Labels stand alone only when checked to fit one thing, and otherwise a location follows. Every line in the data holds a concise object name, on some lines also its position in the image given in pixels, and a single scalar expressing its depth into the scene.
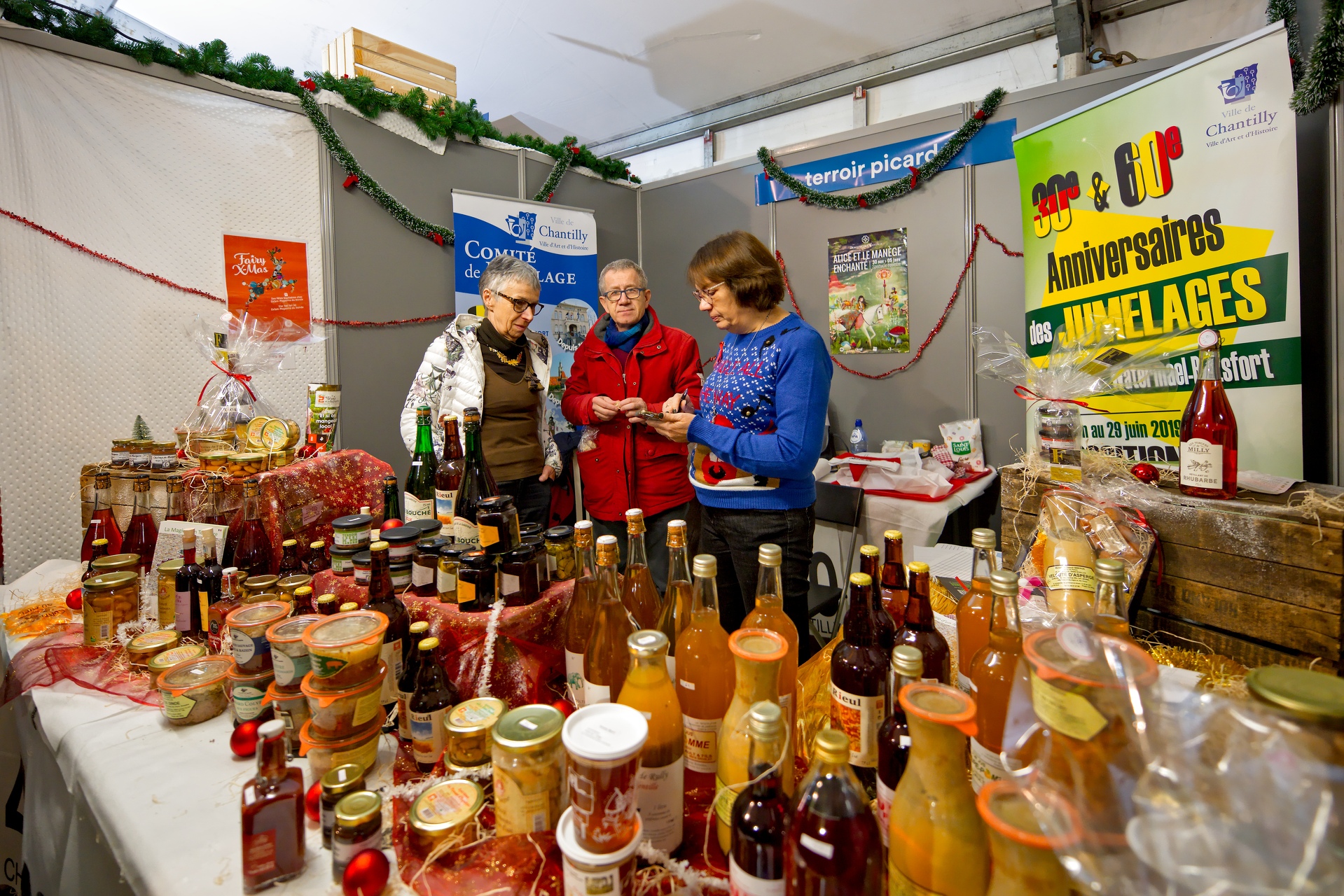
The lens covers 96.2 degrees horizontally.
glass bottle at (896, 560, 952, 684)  0.94
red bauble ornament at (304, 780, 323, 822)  0.94
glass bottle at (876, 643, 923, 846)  0.75
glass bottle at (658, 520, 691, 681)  1.11
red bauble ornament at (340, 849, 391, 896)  0.76
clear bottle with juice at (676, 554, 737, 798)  0.90
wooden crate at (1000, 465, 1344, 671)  1.01
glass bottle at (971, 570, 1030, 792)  0.81
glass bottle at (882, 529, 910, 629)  1.13
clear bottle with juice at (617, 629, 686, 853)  0.76
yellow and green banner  2.02
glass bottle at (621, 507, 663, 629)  1.17
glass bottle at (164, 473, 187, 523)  1.68
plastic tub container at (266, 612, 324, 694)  1.06
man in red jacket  2.44
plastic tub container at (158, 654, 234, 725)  1.18
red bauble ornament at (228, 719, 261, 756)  1.09
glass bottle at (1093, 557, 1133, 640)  0.82
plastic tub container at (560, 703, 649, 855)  0.62
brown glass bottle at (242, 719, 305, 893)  0.80
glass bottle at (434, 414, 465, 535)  1.62
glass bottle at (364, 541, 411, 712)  1.16
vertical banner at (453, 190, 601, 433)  3.60
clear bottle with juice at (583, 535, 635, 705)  1.03
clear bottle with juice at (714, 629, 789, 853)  0.74
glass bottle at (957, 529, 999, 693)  0.99
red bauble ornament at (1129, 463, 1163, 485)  1.37
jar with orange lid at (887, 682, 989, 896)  0.58
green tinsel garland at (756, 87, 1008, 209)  3.21
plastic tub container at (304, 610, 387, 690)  0.91
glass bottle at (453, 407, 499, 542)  1.61
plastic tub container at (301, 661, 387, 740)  0.94
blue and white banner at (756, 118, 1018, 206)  3.24
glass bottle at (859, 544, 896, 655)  0.97
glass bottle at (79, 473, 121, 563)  1.79
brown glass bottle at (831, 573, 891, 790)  0.85
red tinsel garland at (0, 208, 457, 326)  2.33
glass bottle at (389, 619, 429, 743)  1.03
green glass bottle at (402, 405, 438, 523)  1.74
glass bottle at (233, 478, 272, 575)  1.64
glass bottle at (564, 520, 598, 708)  1.11
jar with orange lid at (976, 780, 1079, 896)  0.49
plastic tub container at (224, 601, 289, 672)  1.17
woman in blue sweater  1.78
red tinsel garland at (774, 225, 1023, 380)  3.29
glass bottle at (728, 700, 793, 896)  0.60
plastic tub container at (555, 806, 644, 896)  0.63
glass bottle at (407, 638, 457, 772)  1.00
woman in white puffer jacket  2.31
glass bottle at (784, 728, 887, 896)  0.56
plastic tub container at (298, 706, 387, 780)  0.96
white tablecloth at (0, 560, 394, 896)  0.86
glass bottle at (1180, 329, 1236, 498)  1.21
